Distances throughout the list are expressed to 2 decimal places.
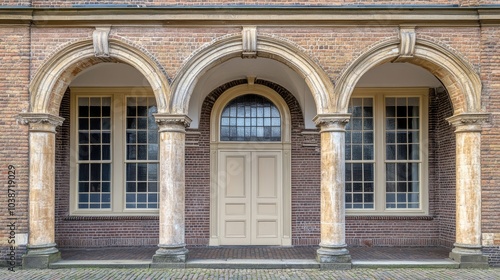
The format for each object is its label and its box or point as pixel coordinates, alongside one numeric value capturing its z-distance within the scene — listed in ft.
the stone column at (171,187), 32.04
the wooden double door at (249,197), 40.81
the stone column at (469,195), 31.99
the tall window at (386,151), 40.91
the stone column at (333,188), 31.86
